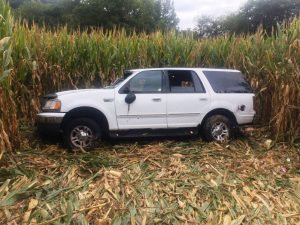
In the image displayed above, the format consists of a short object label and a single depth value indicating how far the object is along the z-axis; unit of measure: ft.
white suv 14.40
